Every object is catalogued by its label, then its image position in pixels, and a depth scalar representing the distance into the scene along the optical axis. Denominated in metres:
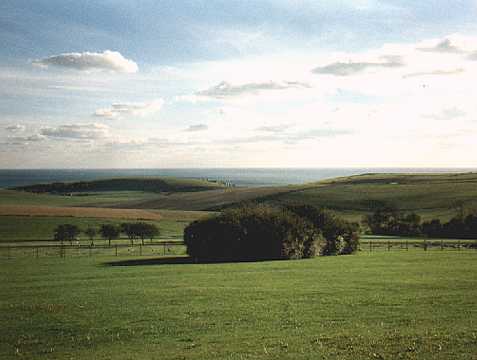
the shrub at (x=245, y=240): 57.56
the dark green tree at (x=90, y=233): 86.31
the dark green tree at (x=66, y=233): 81.07
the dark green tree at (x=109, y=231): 86.00
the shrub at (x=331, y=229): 62.62
